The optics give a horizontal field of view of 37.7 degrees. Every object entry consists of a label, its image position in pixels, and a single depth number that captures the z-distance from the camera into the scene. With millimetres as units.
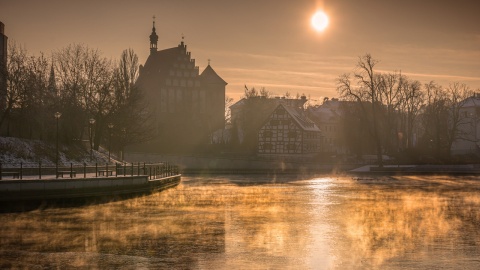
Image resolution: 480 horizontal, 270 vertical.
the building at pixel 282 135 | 119875
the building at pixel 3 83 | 56562
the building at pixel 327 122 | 155125
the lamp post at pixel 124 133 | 74550
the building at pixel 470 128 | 124562
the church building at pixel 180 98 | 108875
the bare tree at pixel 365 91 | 84750
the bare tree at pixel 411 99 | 105925
